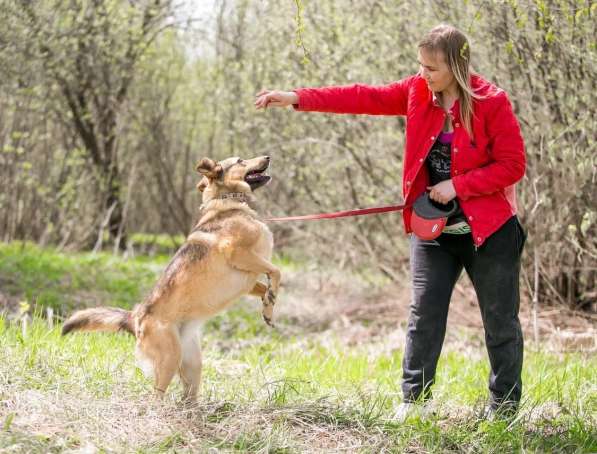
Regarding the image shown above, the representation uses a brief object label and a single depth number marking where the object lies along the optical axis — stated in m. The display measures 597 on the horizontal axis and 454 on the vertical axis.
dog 3.99
